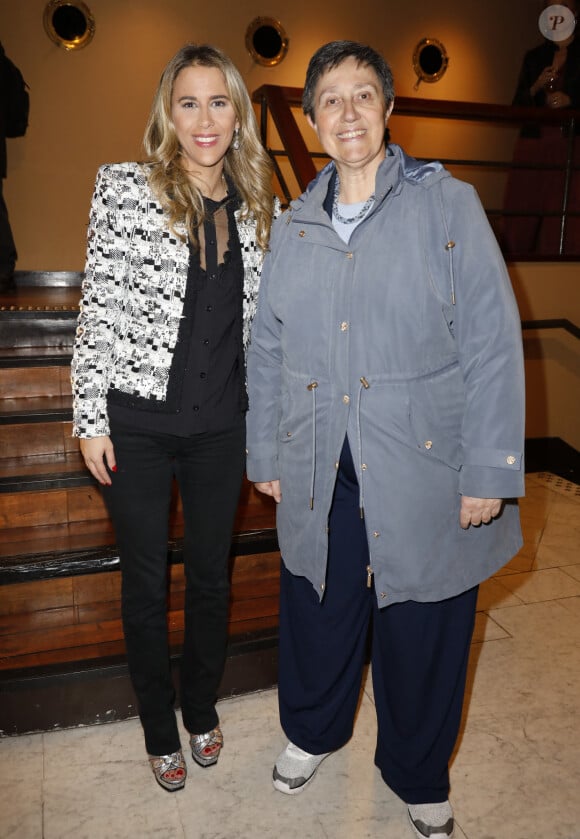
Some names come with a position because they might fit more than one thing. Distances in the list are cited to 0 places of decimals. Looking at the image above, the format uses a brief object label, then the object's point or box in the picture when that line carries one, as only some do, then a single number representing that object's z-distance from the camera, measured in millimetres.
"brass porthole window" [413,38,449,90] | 7215
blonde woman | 1809
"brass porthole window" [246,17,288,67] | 6613
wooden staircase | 2346
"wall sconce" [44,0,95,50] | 6039
